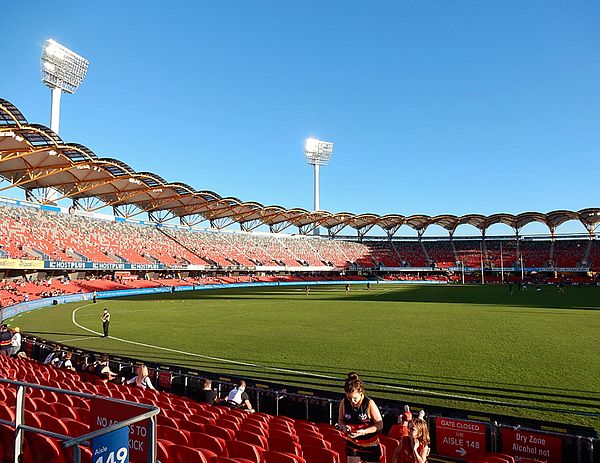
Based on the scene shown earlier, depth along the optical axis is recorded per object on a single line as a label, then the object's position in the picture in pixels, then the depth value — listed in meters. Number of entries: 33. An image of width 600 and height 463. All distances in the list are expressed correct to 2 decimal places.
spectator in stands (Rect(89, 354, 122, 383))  11.01
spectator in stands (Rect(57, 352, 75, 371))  12.09
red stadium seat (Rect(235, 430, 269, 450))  5.41
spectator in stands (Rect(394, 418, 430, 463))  4.23
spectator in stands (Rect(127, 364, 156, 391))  9.82
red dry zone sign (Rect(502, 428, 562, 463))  6.28
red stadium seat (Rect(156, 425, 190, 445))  5.17
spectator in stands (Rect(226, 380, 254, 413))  8.80
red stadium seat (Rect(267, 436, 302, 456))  5.17
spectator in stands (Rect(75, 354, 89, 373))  12.09
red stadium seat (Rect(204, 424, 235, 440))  5.56
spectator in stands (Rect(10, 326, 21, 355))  14.45
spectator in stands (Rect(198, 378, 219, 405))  9.52
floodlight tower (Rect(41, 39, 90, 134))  63.81
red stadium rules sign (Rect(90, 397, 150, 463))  3.33
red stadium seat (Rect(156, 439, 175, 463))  4.34
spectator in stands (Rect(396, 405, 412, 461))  4.31
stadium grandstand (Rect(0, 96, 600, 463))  5.45
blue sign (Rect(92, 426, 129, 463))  2.69
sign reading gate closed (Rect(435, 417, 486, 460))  6.89
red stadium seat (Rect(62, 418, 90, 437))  4.92
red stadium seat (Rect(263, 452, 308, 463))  4.57
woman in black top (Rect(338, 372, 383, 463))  4.46
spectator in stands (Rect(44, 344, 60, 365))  13.17
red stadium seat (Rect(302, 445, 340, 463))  5.11
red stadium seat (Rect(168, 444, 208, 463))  4.27
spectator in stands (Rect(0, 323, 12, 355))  14.02
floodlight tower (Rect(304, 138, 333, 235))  111.88
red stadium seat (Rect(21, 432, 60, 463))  4.25
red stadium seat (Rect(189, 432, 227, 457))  4.89
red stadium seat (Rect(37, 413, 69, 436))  4.93
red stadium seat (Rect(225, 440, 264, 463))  4.71
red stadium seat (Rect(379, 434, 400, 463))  5.71
